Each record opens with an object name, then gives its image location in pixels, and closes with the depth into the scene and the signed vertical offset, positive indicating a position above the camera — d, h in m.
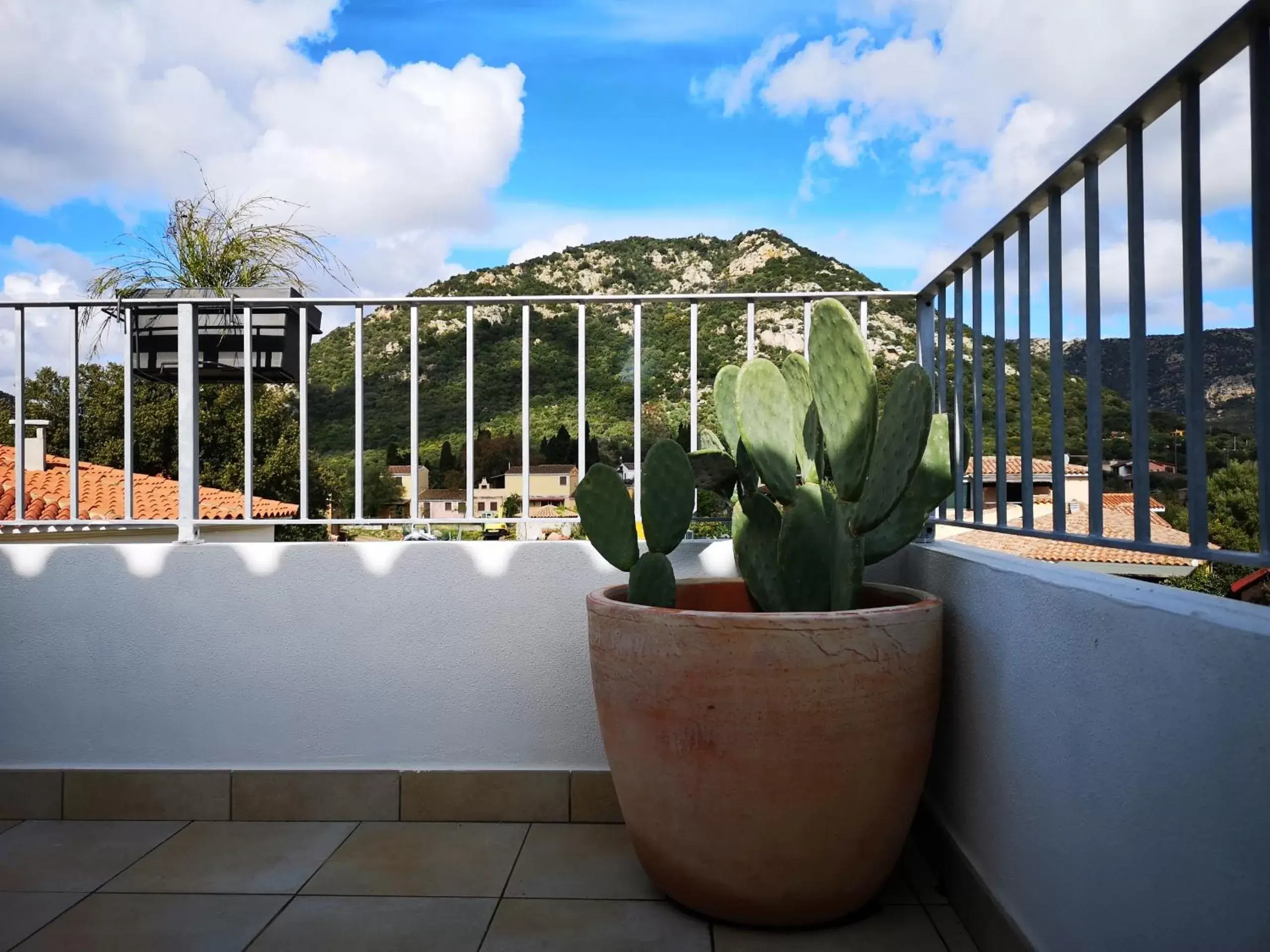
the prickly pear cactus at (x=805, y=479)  1.57 -0.01
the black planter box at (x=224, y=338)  2.62 +0.43
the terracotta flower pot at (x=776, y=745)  1.46 -0.46
